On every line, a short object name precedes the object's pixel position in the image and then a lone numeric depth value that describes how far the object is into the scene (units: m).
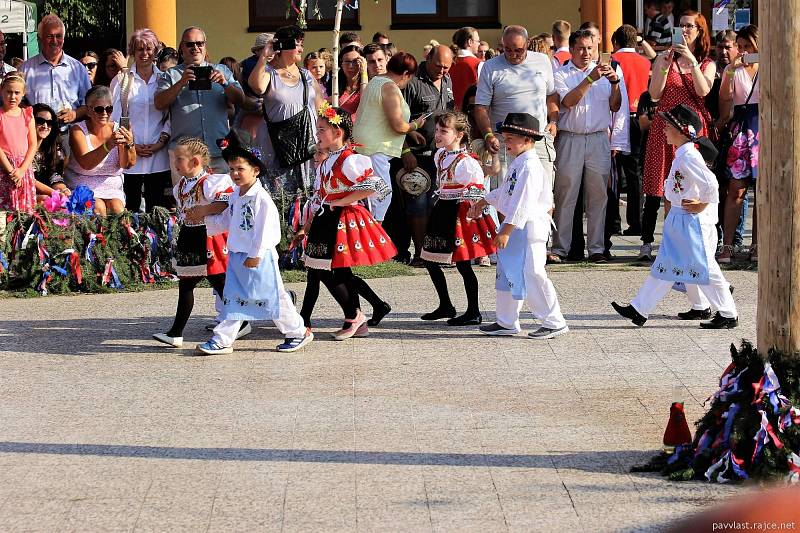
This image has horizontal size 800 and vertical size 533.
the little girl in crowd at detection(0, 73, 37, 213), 11.13
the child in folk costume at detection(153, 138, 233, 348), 8.60
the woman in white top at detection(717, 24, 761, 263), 11.73
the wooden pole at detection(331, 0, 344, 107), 12.43
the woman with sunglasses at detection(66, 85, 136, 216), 11.30
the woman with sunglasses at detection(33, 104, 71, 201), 11.70
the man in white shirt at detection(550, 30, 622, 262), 11.92
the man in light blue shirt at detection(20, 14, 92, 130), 12.34
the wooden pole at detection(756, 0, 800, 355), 5.61
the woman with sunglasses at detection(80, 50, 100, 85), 14.27
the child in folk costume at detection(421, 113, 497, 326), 9.21
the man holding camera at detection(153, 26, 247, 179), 11.25
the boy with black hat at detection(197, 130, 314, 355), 8.22
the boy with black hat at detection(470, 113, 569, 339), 8.61
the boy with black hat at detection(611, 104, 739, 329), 8.83
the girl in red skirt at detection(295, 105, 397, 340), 8.70
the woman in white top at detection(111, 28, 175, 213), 11.50
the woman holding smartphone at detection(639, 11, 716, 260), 11.68
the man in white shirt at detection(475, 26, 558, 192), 11.52
